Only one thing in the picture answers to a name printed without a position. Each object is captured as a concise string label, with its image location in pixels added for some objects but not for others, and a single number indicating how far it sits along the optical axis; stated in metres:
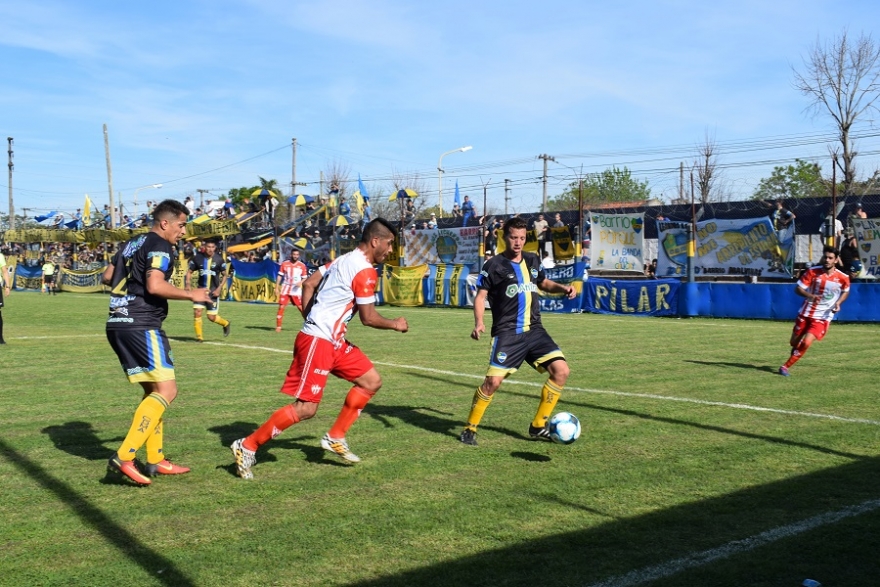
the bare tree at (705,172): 39.25
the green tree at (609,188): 67.81
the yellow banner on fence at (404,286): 32.53
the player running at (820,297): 13.17
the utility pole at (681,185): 42.97
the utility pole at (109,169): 56.69
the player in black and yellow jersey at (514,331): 8.01
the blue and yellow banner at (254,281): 36.50
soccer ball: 7.70
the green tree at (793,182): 52.72
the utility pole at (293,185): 60.53
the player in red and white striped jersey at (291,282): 20.95
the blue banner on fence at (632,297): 26.05
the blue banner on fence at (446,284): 31.22
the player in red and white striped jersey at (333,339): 6.62
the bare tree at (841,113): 33.06
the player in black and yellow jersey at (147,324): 6.46
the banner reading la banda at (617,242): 27.53
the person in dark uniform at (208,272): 18.34
